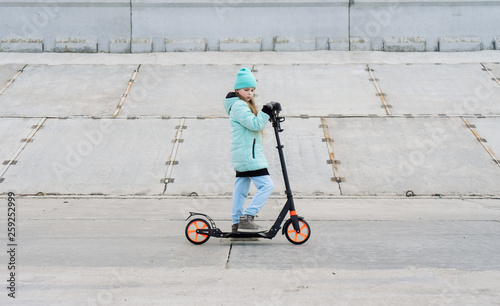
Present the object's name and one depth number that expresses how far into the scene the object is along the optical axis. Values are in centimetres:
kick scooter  601
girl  592
